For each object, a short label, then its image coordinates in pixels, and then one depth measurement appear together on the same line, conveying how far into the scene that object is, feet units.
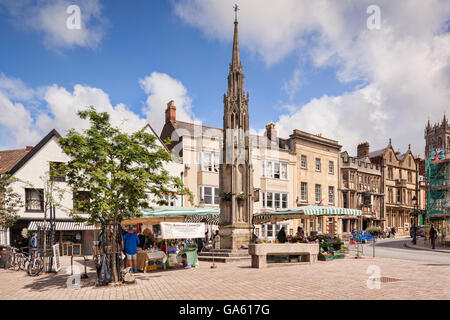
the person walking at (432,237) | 91.76
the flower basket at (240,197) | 67.77
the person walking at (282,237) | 63.82
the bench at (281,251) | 51.42
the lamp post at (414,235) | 106.60
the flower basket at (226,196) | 67.97
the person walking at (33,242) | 61.55
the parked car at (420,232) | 153.60
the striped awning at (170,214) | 61.62
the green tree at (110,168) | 39.19
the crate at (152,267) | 52.76
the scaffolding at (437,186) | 136.56
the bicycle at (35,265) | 50.57
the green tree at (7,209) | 71.94
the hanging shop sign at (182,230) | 51.35
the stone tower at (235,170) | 67.10
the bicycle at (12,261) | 60.09
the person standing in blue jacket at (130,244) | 45.24
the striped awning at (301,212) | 66.23
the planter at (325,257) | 60.85
